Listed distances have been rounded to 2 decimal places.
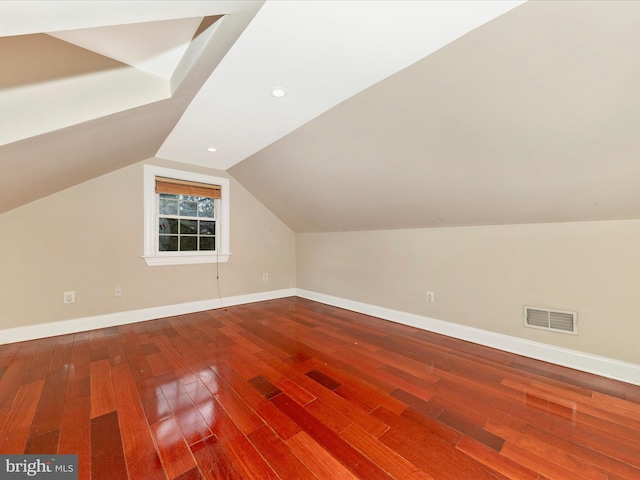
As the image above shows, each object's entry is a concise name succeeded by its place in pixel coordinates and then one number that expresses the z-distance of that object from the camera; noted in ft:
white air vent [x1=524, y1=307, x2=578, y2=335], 6.87
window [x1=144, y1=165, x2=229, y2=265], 10.96
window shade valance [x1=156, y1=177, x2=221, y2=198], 11.11
